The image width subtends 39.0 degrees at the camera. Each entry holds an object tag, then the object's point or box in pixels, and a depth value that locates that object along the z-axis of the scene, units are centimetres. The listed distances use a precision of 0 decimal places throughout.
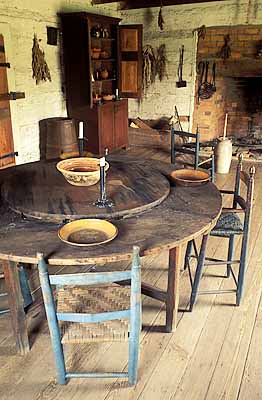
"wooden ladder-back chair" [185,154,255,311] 221
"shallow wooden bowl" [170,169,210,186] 245
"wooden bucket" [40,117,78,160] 496
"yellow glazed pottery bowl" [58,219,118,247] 172
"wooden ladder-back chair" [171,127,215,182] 361
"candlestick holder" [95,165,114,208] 205
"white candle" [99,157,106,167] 202
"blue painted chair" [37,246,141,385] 147
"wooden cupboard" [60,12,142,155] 518
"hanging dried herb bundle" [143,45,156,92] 641
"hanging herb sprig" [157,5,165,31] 601
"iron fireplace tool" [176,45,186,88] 623
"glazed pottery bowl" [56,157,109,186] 221
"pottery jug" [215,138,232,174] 501
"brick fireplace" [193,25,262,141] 573
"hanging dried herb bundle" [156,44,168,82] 634
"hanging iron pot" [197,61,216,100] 618
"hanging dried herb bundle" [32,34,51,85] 493
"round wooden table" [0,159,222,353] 164
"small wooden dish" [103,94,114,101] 579
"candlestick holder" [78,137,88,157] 299
